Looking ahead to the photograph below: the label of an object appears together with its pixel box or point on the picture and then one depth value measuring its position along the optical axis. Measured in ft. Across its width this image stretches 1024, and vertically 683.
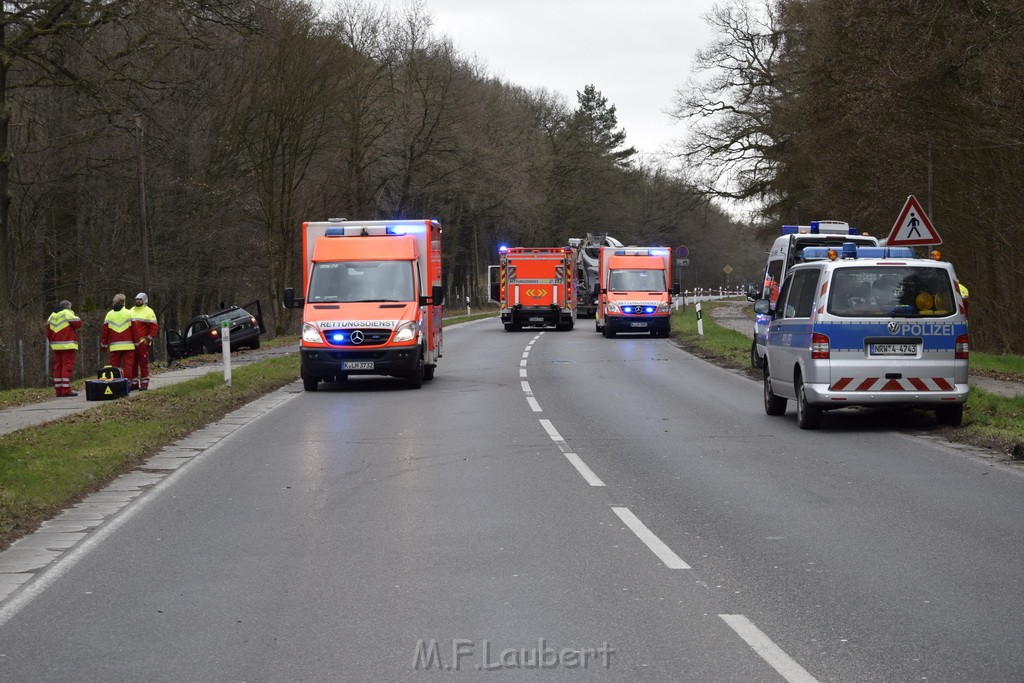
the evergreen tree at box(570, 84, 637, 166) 337.62
